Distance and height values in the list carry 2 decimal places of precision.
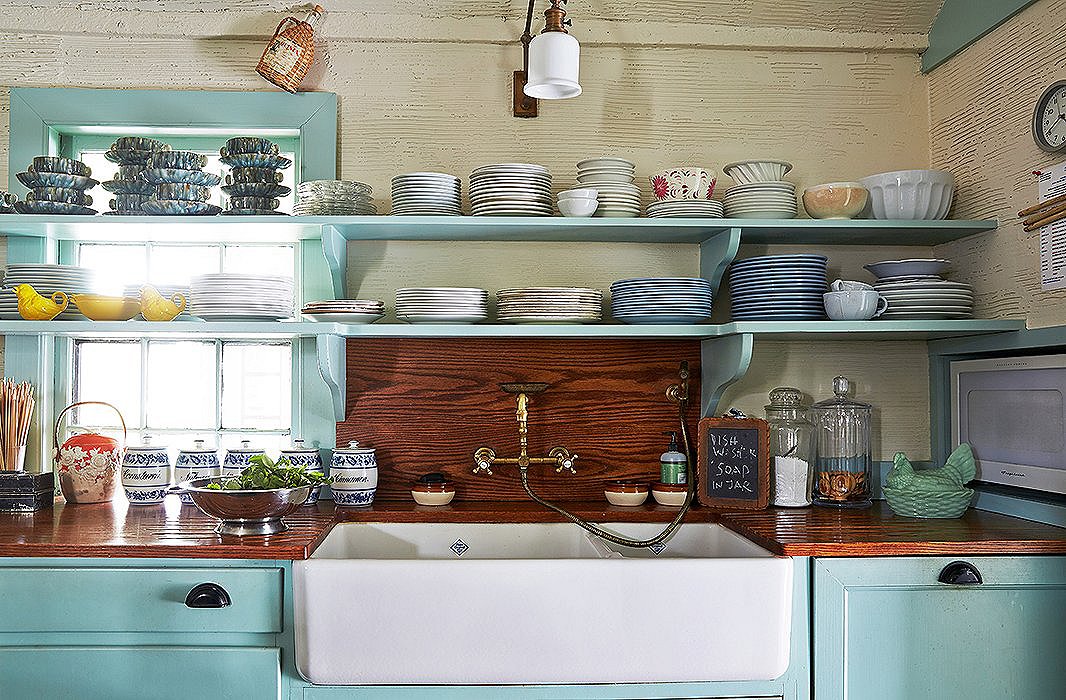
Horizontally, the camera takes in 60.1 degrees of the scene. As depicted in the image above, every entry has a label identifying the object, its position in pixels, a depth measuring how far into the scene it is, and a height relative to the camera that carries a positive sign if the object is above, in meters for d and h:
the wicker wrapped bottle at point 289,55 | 2.52 +0.85
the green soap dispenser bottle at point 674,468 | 2.58 -0.29
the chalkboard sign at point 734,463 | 2.44 -0.26
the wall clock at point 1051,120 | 2.14 +0.58
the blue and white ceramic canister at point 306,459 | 2.51 -0.26
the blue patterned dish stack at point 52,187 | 2.42 +0.47
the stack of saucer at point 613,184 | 2.48 +0.49
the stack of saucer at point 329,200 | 2.46 +0.44
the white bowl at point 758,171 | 2.51 +0.53
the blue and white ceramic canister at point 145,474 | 2.47 -0.29
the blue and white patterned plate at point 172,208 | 2.41 +0.41
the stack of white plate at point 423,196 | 2.44 +0.45
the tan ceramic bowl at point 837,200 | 2.46 +0.44
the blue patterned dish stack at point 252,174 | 2.44 +0.51
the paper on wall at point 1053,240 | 2.15 +0.29
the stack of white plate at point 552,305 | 2.41 +0.16
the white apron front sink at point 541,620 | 1.89 -0.53
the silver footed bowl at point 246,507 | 2.02 -0.32
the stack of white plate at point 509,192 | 2.45 +0.46
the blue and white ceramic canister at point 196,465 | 2.48 -0.27
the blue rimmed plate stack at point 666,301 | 2.42 +0.17
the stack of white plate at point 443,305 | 2.41 +0.16
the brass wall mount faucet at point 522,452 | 2.60 -0.25
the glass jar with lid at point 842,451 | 2.51 -0.24
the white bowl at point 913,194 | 2.46 +0.46
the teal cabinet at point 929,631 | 1.96 -0.57
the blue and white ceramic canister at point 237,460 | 2.52 -0.26
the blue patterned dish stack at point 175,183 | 2.41 +0.48
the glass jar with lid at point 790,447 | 2.46 -0.23
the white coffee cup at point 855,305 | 2.35 +0.15
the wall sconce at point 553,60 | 2.17 +0.72
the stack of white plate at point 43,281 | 2.40 +0.22
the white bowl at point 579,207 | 2.44 +0.42
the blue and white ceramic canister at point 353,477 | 2.50 -0.31
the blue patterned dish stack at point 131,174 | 2.43 +0.51
